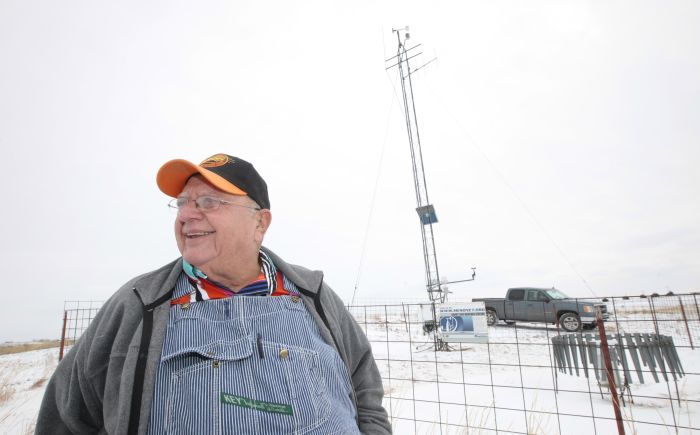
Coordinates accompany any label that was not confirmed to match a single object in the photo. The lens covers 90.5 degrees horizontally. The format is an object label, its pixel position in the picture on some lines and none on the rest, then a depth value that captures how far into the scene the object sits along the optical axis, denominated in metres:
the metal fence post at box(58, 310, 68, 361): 5.64
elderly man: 1.25
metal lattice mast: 9.65
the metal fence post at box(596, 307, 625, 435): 3.26
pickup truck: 11.23
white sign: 4.25
